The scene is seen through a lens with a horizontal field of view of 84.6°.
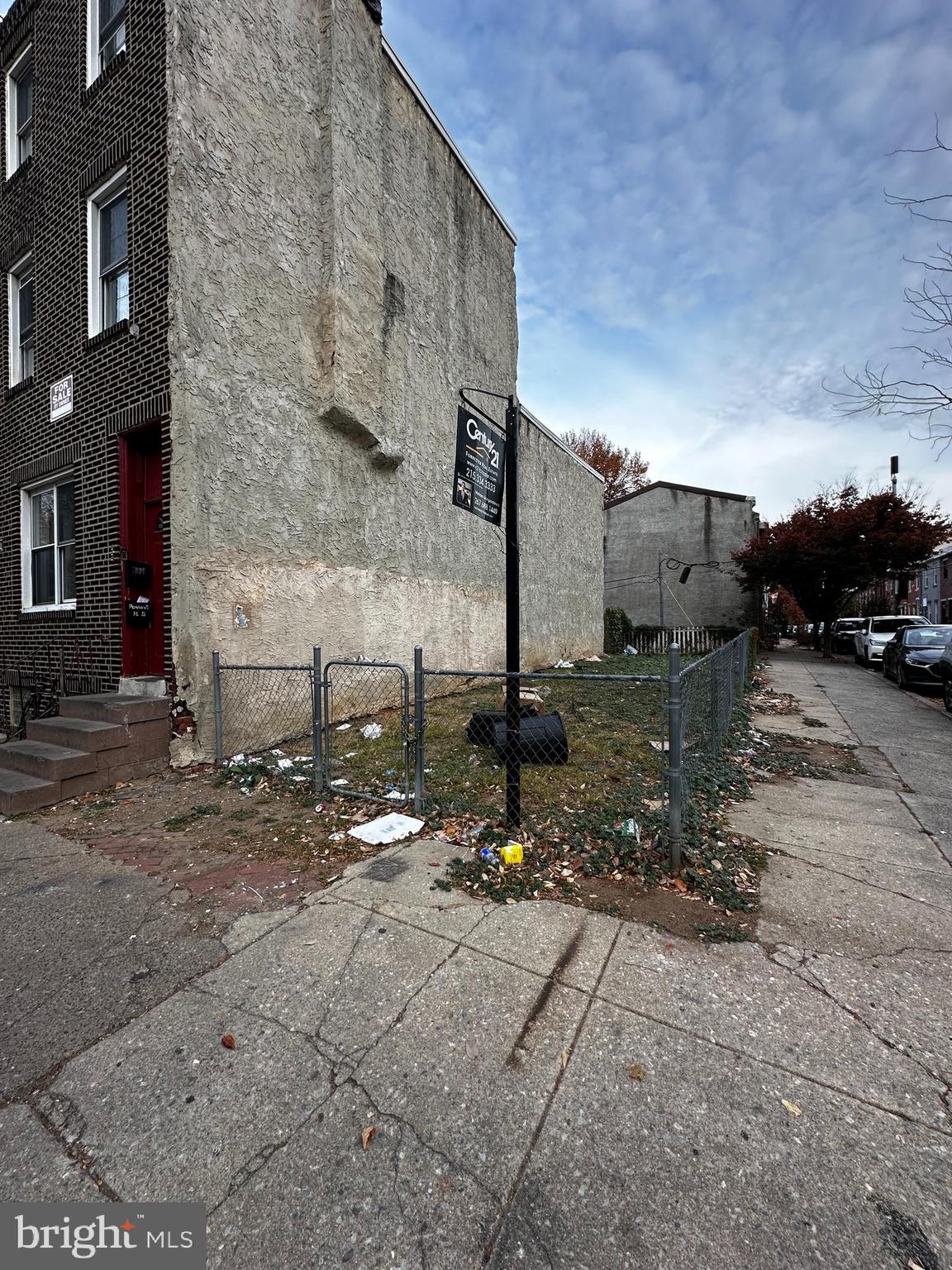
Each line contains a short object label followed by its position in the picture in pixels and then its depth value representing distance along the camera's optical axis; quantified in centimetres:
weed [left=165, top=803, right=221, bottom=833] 436
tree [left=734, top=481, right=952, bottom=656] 2012
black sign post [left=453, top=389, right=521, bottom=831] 387
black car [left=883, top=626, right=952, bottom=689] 1189
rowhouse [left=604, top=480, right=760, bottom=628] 2544
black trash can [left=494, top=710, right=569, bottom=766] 569
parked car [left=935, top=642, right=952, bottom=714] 969
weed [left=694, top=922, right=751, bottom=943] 276
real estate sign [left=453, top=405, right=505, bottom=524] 387
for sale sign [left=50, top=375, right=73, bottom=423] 695
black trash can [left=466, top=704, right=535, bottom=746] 598
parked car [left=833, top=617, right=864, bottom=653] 2870
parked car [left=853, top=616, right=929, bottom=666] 1836
